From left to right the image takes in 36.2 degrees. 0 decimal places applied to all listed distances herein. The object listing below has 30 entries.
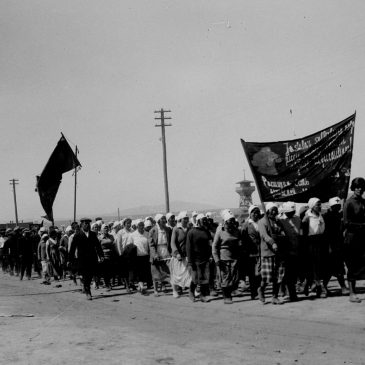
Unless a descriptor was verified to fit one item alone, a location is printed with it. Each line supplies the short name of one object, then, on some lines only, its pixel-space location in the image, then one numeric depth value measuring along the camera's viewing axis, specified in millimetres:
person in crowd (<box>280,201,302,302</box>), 10203
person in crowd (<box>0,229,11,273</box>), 24972
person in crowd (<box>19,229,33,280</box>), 19875
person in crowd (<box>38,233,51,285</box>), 18531
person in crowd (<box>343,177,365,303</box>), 9250
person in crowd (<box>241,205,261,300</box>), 11109
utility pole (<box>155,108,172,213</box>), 34528
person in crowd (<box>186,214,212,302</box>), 11492
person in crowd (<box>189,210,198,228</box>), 12611
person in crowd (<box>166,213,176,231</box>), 13523
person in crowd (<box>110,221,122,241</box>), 16341
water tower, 70938
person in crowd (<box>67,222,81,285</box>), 13219
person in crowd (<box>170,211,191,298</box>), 12086
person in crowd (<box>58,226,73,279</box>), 18312
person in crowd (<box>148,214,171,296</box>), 13119
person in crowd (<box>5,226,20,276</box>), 22172
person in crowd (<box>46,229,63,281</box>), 18594
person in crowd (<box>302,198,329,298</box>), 10492
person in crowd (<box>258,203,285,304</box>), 10195
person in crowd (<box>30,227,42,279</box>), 20655
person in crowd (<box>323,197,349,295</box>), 10562
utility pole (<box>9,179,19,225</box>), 74094
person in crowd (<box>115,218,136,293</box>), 13867
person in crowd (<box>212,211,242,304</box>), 10867
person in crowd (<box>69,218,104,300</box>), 13141
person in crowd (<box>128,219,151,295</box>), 13711
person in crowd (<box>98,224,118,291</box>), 15195
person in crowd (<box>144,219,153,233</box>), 14359
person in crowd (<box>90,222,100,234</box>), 16181
